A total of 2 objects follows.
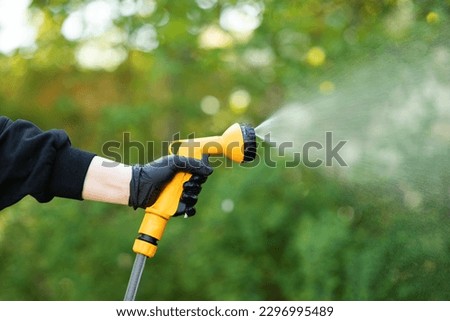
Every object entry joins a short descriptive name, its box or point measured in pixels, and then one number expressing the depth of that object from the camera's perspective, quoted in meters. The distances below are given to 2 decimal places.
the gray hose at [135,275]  4.43
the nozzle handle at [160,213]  4.43
